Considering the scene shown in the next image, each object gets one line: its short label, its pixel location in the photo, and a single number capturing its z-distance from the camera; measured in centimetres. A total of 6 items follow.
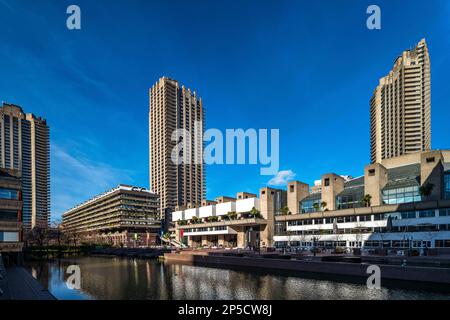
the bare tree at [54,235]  13012
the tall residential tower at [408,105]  15650
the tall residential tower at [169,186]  19375
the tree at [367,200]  6819
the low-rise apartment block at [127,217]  15200
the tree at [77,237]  15927
